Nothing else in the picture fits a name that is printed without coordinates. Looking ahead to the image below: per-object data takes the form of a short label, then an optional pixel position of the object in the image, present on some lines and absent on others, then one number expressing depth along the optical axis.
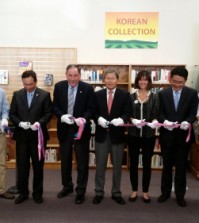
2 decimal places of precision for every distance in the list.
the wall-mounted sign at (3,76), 5.23
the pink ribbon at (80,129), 3.35
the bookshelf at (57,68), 5.17
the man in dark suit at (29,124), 3.36
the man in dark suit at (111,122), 3.36
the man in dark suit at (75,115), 3.45
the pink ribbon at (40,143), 3.39
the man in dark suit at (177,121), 3.35
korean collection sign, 5.17
